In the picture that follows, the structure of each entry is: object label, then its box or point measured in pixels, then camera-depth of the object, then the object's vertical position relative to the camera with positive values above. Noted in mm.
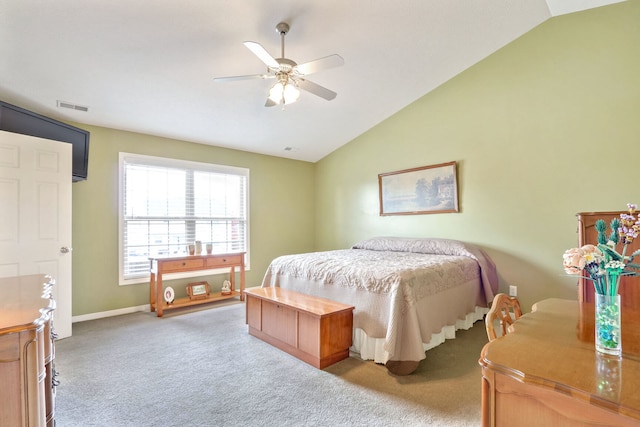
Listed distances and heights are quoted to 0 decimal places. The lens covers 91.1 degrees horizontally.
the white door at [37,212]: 2949 +143
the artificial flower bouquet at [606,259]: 1004 -140
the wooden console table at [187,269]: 4067 -628
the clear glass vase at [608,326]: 989 -349
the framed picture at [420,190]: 4273 +432
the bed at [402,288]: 2441 -649
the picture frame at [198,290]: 4543 -980
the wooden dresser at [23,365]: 1069 -493
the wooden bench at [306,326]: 2584 -924
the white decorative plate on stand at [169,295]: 4309 -976
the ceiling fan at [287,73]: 2342 +1211
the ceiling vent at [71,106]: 3426 +1331
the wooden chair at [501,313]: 1363 -444
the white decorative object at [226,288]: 4820 -1013
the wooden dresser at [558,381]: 769 -438
